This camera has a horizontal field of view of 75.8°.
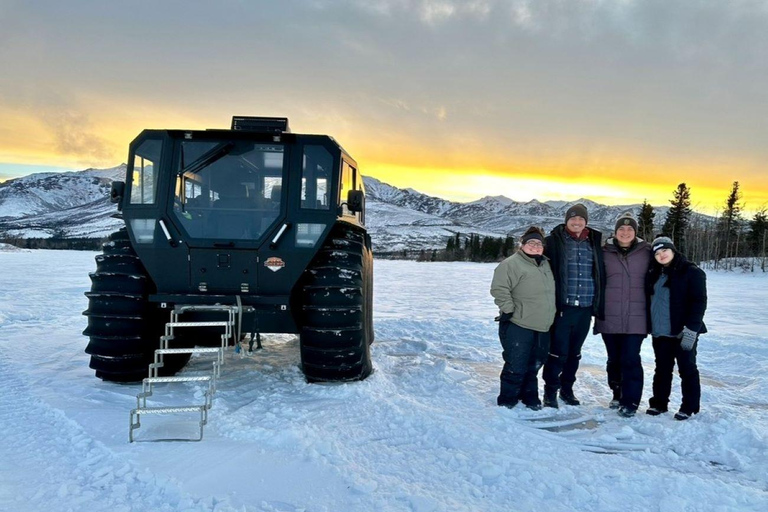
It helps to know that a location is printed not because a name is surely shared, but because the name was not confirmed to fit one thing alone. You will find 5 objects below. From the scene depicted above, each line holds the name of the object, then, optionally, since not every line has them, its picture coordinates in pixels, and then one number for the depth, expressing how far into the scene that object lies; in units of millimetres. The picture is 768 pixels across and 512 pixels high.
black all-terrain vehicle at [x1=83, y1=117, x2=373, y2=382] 4977
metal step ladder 3904
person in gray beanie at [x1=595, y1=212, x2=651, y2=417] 4883
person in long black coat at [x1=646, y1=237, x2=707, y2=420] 4617
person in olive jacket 4883
